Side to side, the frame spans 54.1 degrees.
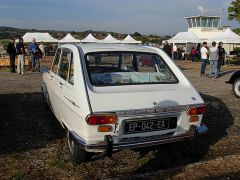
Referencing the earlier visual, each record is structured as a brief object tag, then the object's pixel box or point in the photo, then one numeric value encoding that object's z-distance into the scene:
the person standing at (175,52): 22.48
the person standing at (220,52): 12.20
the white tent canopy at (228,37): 18.88
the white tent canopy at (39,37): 26.39
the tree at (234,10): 20.01
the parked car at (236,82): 7.45
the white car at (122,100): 2.93
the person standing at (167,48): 12.96
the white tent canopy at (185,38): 21.23
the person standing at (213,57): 11.03
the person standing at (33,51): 11.94
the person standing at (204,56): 11.63
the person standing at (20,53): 11.19
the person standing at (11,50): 11.72
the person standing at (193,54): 21.42
